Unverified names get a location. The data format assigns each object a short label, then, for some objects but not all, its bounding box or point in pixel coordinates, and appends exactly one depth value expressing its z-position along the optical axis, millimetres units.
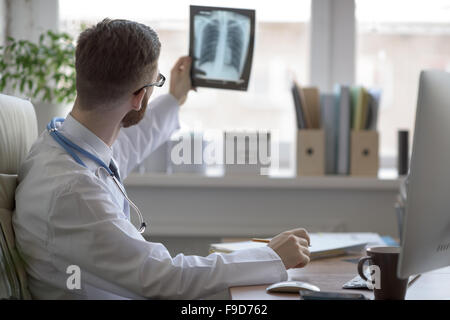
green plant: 2184
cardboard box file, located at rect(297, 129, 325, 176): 2336
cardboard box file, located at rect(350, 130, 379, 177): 2344
